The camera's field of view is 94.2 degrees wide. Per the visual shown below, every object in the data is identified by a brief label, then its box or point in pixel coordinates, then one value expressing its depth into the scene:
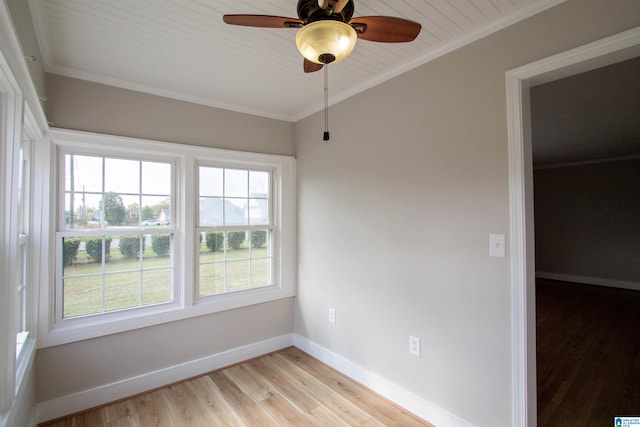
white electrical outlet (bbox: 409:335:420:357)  2.11
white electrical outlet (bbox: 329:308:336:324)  2.79
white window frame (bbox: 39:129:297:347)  2.12
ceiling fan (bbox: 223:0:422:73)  1.10
